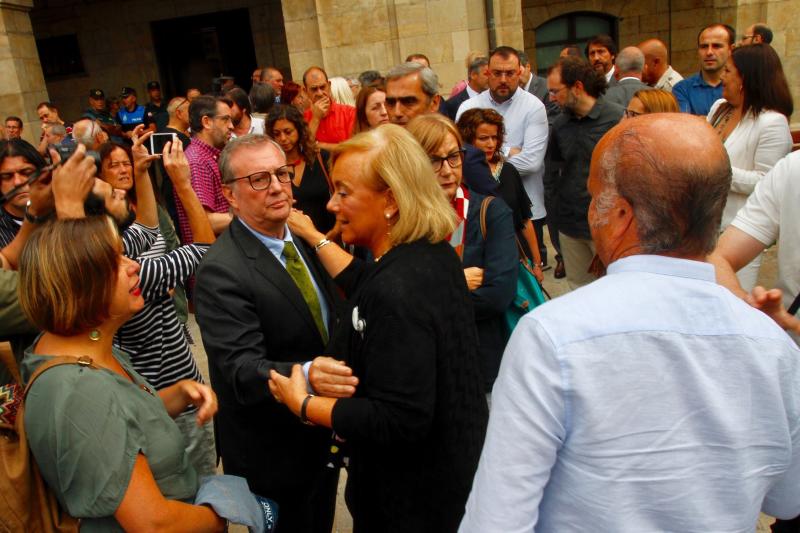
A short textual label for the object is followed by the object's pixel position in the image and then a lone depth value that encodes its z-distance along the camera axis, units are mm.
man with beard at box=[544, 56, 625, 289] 4785
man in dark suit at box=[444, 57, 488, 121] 6766
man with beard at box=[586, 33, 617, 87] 7141
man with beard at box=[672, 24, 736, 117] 6023
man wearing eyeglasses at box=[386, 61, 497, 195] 4066
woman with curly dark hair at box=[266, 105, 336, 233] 4316
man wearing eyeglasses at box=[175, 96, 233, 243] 4348
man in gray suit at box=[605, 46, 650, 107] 5798
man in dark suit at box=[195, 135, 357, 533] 2109
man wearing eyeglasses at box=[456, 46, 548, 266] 5379
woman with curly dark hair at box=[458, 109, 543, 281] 4086
